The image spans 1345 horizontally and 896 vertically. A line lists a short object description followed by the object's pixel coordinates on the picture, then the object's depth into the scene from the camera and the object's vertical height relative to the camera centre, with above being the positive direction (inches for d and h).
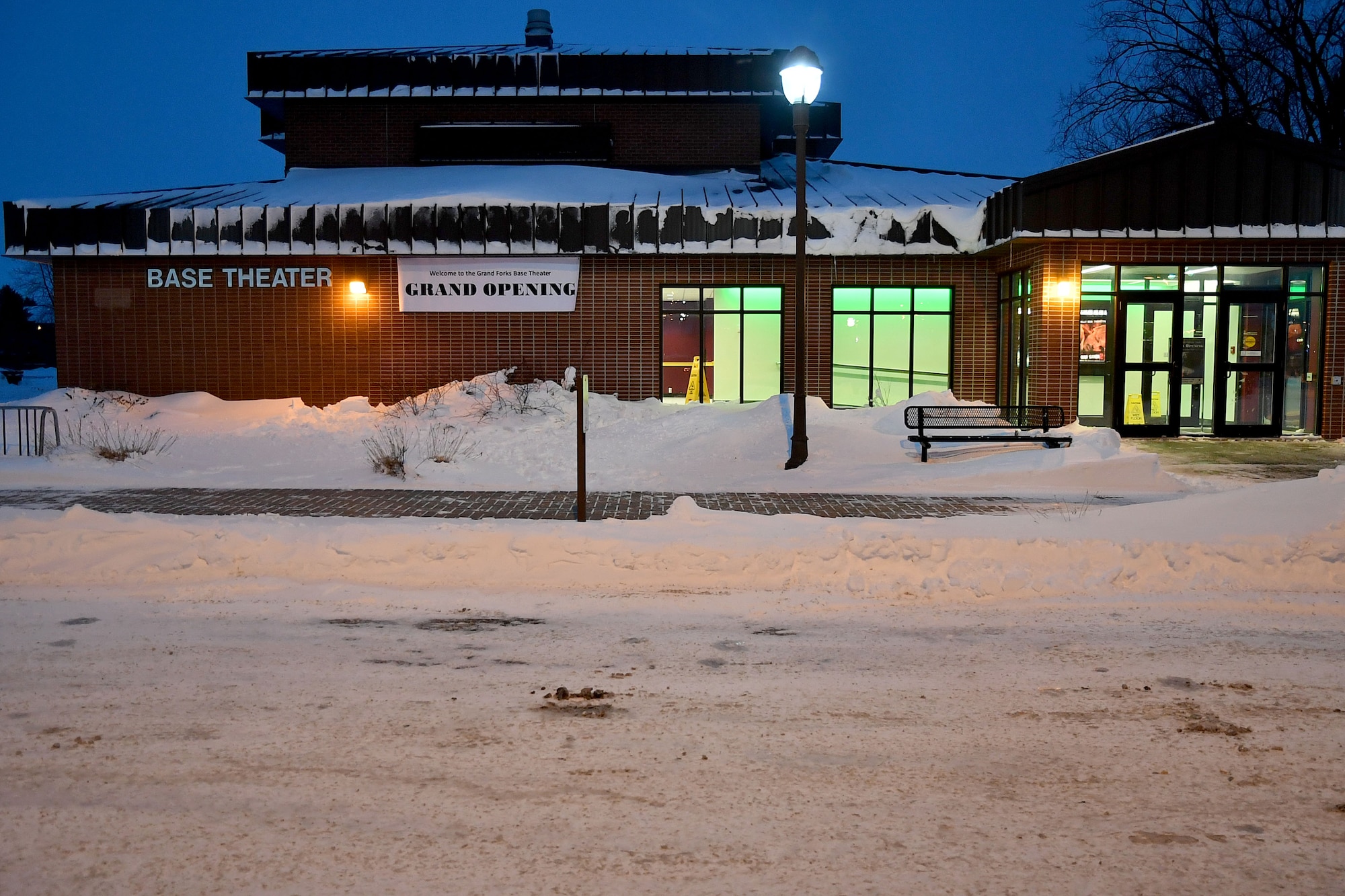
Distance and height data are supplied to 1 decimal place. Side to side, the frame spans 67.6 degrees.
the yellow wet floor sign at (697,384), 885.2 -5.5
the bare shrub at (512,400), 753.0 -16.8
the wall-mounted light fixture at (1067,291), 739.4 +63.9
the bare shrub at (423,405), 788.6 -21.0
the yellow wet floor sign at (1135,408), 761.6 -22.9
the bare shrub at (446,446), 589.6 -41.9
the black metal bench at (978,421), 584.1 -29.0
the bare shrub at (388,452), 546.3 -42.6
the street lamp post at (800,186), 538.0 +108.2
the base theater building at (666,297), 753.0 +68.2
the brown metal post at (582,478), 377.4 -37.8
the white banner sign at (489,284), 868.0 +82.1
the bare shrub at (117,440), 604.4 -40.0
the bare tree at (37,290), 3695.9 +354.1
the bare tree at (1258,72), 1226.0 +393.5
